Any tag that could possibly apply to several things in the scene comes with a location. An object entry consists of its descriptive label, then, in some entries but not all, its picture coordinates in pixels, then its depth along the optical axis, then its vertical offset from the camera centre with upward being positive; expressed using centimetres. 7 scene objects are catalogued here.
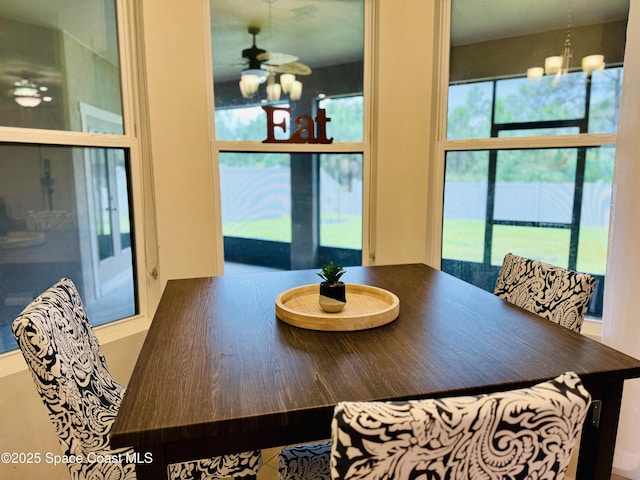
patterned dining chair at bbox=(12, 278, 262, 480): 106 -58
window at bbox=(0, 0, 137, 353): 178 +9
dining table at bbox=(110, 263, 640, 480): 86 -46
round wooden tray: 130 -43
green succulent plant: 141 -30
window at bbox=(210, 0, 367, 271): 246 +30
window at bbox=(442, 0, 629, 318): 215 +20
